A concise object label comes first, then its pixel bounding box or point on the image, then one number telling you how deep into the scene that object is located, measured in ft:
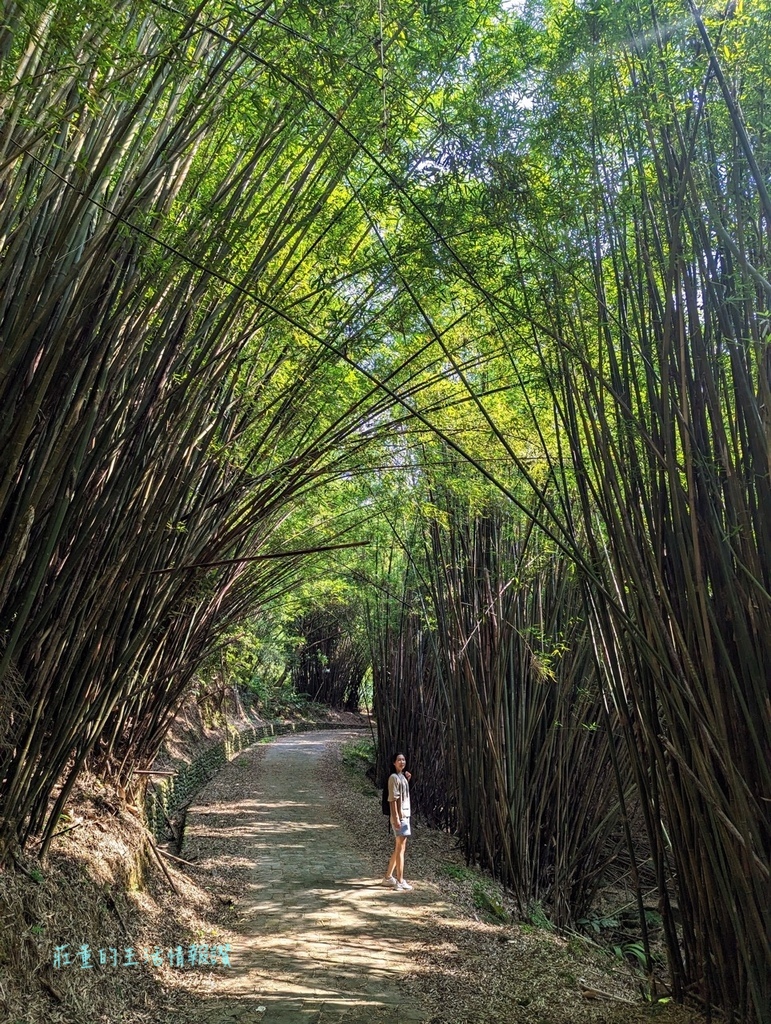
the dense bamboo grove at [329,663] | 51.08
